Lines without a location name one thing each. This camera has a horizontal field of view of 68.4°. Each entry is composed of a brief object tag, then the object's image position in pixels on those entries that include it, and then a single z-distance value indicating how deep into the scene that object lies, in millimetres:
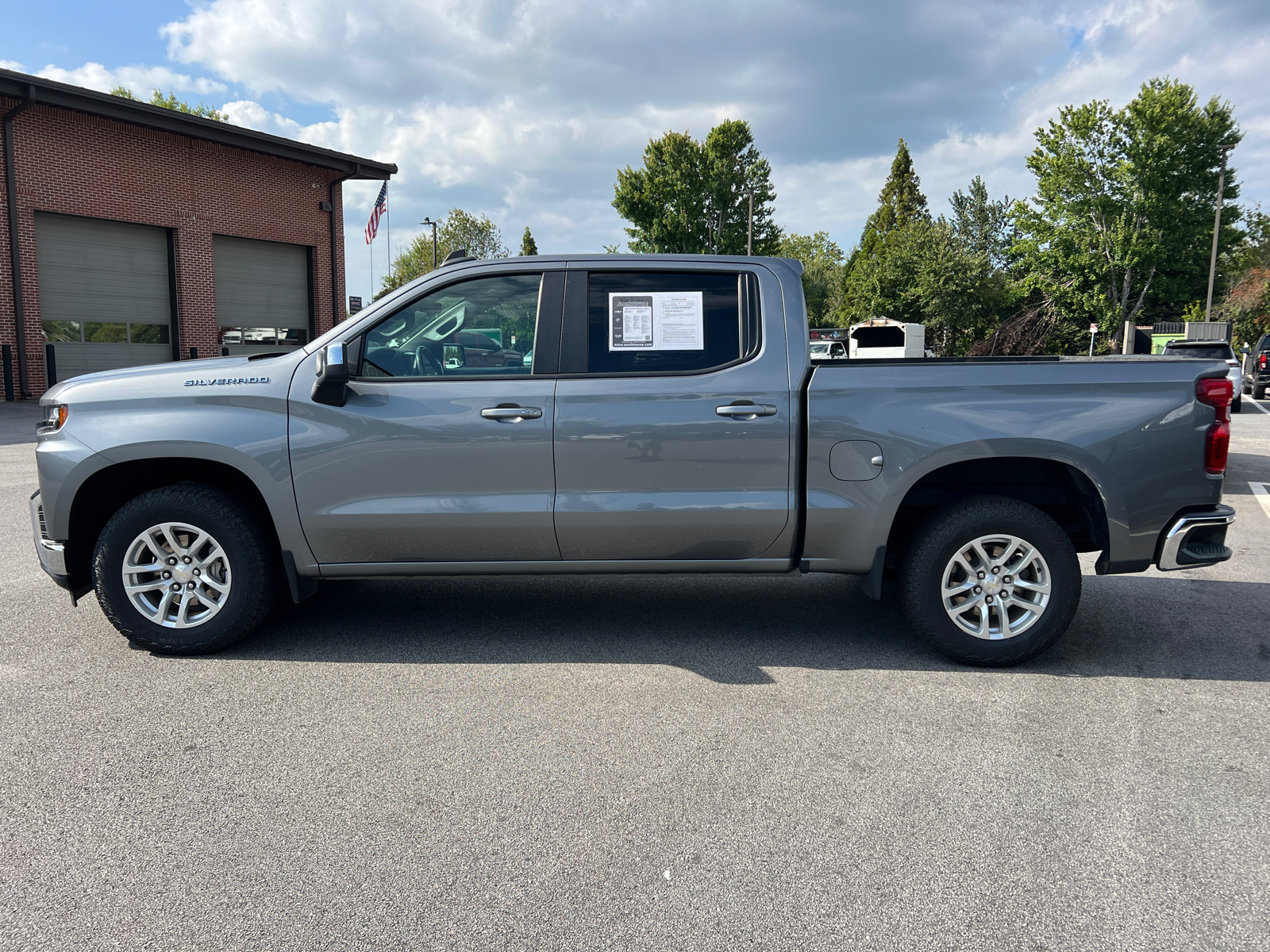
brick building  21359
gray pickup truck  4418
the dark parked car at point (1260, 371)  28250
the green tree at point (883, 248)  56750
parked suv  19922
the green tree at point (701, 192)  53438
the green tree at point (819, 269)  92888
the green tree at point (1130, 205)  42812
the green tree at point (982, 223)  98312
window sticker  4613
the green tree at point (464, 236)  61000
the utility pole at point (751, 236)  48525
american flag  30328
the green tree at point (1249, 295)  49125
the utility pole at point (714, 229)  54344
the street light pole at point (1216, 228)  41156
